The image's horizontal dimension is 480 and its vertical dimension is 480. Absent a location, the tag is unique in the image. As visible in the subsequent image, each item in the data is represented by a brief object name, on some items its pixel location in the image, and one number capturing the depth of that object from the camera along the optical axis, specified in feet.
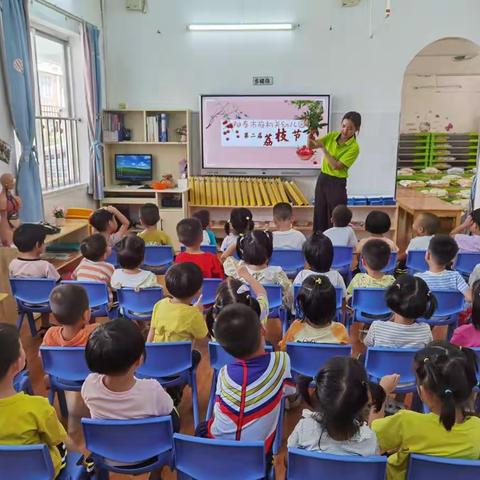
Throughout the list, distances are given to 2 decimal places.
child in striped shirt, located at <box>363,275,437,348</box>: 7.22
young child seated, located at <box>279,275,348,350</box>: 7.05
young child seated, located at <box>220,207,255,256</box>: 12.78
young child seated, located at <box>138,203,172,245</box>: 13.51
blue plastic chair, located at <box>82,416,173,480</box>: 4.88
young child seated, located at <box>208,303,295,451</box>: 5.21
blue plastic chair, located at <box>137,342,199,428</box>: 6.89
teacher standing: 15.38
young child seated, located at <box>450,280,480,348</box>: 7.32
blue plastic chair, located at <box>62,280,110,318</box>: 9.66
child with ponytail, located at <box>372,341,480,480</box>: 4.52
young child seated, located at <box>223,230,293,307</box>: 9.57
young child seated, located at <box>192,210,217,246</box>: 13.90
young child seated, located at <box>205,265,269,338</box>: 6.75
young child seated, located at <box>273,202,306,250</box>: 12.89
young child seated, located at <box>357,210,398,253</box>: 12.41
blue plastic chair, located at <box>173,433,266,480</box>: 4.34
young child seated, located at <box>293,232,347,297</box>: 9.61
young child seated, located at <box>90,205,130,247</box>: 13.08
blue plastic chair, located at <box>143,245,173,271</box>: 12.85
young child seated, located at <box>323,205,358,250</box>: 13.34
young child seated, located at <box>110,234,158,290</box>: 9.76
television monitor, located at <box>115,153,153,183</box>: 21.48
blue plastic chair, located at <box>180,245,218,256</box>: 12.84
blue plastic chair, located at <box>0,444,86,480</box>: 4.33
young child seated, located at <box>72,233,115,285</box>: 10.64
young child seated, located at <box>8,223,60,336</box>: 10.68
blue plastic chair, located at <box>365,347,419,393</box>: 6.66
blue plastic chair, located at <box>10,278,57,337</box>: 10.12
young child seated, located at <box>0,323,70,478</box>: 4.80
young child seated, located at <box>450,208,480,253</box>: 12.71
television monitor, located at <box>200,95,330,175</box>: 20.47
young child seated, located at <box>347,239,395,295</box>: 9.78
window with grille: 17.37
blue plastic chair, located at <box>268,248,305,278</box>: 12.24
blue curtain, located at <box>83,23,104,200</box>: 18.98
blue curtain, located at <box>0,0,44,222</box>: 13.75
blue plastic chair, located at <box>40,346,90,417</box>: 6.79
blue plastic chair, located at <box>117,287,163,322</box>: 9.36
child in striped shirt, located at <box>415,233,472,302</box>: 9.66
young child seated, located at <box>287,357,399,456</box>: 4.33
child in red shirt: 10.75
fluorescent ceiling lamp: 19.69
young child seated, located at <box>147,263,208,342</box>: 7.61
